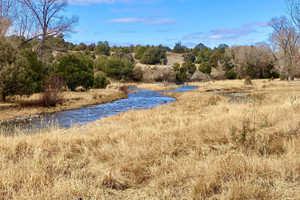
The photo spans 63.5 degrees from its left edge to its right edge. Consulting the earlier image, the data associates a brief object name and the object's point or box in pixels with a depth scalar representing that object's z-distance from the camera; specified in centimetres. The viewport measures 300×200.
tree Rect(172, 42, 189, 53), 12448
